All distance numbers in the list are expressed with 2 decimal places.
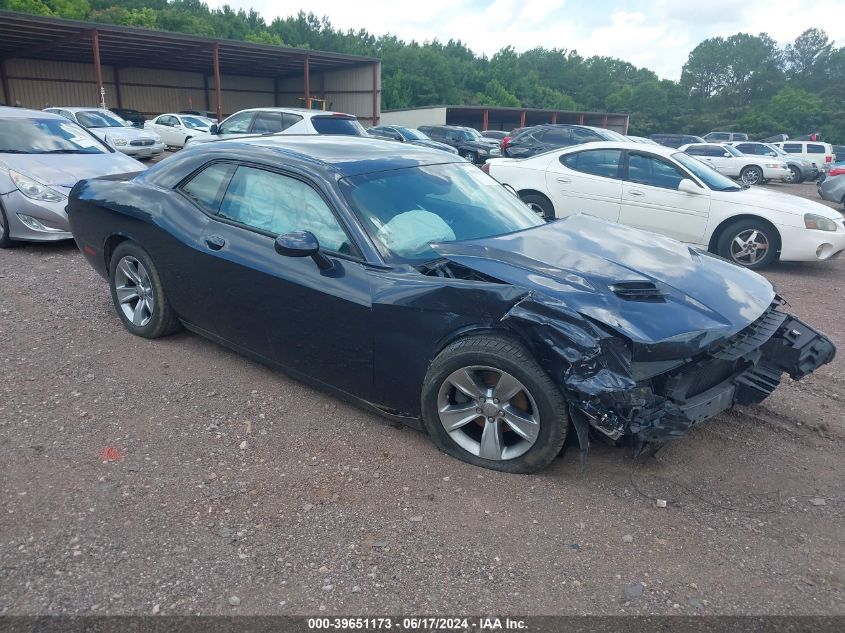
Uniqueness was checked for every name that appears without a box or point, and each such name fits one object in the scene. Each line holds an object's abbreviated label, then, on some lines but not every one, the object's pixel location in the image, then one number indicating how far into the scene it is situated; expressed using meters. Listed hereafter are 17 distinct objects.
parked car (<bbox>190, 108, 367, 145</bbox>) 13.25
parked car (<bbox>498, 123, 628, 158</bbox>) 18.52
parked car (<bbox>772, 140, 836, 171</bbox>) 26.02
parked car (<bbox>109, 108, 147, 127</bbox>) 27.28
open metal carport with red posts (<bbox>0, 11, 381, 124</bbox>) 26.12
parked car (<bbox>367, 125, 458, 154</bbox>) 23.00
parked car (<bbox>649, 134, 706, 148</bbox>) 28.58
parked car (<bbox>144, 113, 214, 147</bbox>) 23.83
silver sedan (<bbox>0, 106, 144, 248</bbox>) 6.97
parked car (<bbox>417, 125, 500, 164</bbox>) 24.60
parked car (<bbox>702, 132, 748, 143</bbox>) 36.09
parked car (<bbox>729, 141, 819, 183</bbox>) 24.02
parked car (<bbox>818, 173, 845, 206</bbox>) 14.08
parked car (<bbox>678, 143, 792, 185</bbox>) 22.23
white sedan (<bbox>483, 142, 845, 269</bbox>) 7.51
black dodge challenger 2.88
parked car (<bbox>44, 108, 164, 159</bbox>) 17.98
